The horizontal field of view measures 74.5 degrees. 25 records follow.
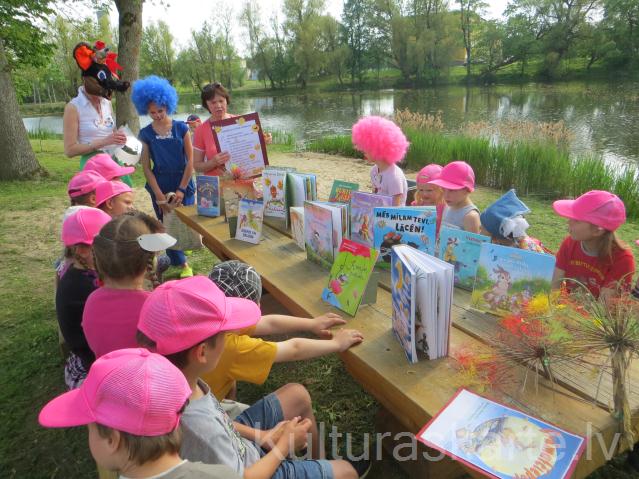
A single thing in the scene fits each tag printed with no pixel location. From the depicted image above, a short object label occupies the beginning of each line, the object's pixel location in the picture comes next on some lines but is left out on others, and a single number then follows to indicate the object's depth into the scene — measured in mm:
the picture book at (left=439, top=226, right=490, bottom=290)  1880
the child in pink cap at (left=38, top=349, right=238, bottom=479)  999
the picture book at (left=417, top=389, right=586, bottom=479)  1056
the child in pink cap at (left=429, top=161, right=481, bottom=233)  2631
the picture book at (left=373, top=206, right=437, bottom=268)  1882
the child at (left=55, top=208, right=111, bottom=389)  2057
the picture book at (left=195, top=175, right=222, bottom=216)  3316
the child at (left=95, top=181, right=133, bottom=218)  2750
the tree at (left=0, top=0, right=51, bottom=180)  7754
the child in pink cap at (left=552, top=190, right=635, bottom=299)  2092
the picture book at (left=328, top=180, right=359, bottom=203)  2551
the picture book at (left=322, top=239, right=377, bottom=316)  1765
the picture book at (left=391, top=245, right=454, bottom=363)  1362
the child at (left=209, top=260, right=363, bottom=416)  1632
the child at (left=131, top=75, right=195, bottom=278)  3676
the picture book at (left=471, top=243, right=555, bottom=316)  1539
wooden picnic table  1173
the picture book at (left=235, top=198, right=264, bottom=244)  2701
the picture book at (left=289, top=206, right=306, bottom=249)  2445
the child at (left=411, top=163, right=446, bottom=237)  2949
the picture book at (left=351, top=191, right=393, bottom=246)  2094
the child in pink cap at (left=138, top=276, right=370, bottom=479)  1246
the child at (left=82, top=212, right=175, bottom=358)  1734
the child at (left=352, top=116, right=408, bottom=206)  3199
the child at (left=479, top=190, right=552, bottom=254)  2418
